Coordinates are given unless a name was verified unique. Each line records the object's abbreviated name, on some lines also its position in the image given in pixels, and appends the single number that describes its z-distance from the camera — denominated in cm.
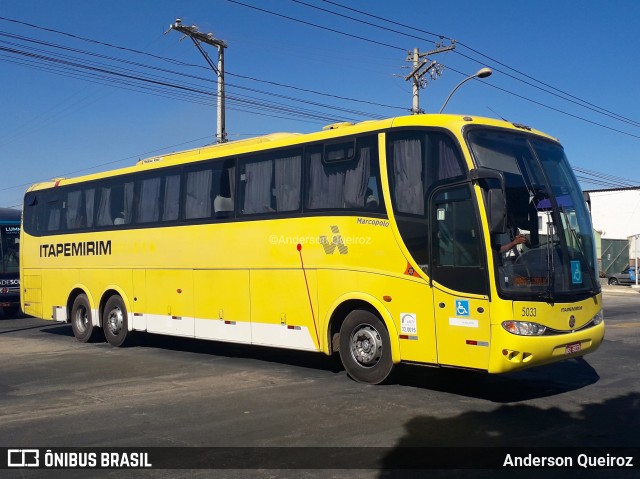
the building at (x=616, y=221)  4925
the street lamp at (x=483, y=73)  2444
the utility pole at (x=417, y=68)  3064
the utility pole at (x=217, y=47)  2650
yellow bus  786
